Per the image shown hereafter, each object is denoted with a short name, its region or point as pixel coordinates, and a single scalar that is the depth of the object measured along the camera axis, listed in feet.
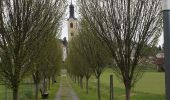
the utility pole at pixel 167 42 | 15.51
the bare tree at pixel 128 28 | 38.34
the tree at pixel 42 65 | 40.26
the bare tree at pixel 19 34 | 35.01
